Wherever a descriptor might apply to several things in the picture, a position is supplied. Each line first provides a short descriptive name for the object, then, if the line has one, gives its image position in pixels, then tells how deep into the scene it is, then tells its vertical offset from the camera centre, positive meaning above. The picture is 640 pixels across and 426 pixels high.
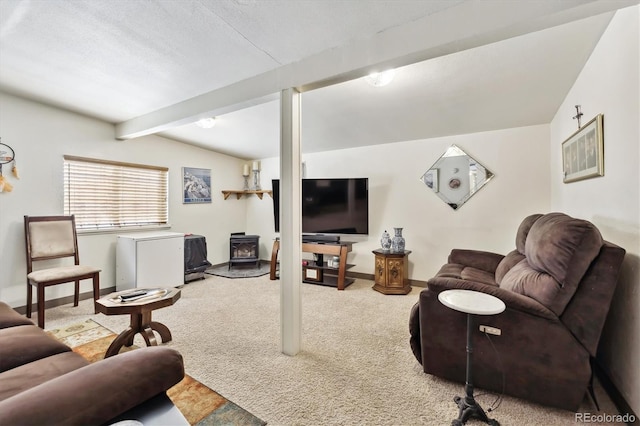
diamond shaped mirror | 3.59 +0.45
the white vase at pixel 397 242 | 3.78 -0.43
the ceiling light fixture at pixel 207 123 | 3.54 +1.16
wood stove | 4.98 -0.69
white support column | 2.14 -0.04
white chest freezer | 3.48 -0.63
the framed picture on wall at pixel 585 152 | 1.86 +0.45
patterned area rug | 1.49 -1.12
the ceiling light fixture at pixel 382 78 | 2.29 +1.11
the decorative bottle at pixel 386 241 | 3.89 -0.43
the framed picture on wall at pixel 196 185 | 4.61 +0.46
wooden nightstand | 3.67 -0.82
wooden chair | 2.68 -0.43
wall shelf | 5.26 +0.36
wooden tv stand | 3.89 -0.73
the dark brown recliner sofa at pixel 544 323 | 1.48 -0.65
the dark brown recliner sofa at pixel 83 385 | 0.67 -0.49
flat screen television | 4.14 +0.08
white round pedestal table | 1.41 -0.60
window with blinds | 3.44 +0.26
